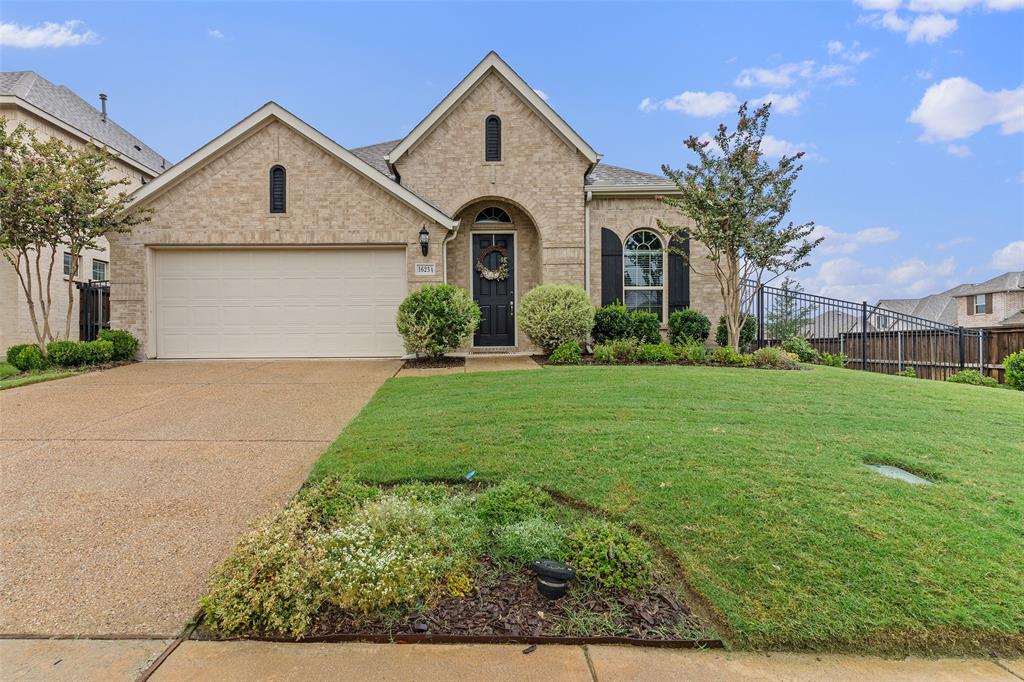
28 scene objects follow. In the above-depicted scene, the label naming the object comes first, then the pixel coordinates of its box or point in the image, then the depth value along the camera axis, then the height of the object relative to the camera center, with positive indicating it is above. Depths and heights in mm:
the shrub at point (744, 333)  11953 +239
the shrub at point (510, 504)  3191 -1080
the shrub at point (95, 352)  9539 -74
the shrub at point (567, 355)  9398 -213
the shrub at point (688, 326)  12117 +427
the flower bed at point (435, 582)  2422 -1275
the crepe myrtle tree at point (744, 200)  9773 +2909
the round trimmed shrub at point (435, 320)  9539 +496
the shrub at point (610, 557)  2701 -1218
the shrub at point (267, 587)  2395 -1234
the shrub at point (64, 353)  9398 -90
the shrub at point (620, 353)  9430 -182
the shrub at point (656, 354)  9430 -207
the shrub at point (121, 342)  10164 +126
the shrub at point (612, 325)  11336 +439
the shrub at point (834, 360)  11922 -447
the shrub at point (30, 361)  9398 -236
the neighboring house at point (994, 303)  27562 +2290
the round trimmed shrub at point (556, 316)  10125 +591
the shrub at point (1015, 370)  9852 -604
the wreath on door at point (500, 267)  12414 +1989
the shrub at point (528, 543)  2846 -1192
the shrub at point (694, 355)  9289 -228
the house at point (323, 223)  10602 +2743
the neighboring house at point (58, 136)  12172 +6286
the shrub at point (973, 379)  10148 -815
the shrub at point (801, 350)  11203 -181
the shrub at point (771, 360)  9070 -330
